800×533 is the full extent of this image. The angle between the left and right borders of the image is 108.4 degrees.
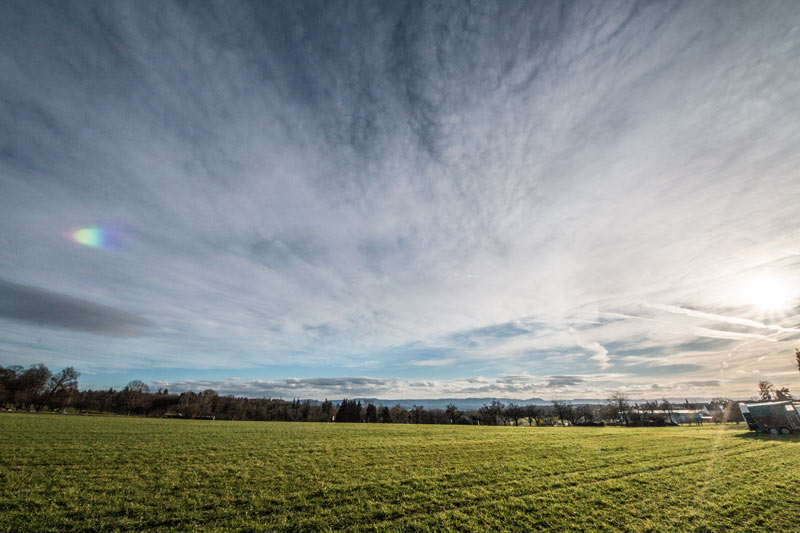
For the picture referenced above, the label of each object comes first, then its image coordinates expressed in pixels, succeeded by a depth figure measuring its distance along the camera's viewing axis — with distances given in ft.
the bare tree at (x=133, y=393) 375.04
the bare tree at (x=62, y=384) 325.42
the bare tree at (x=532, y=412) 375.74
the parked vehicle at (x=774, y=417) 116.06
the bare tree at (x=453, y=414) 384.21
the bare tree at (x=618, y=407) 346.40
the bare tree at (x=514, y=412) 368.46
